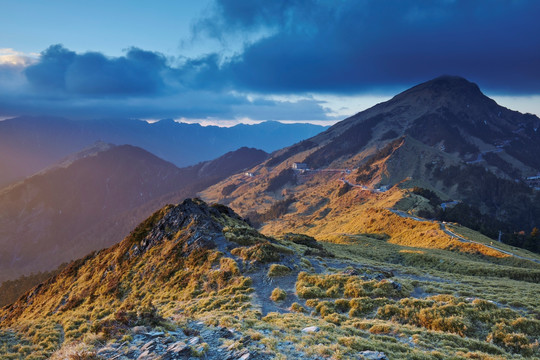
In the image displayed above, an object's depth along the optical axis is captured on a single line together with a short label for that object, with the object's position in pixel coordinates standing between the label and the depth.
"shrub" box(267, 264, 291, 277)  25.78
